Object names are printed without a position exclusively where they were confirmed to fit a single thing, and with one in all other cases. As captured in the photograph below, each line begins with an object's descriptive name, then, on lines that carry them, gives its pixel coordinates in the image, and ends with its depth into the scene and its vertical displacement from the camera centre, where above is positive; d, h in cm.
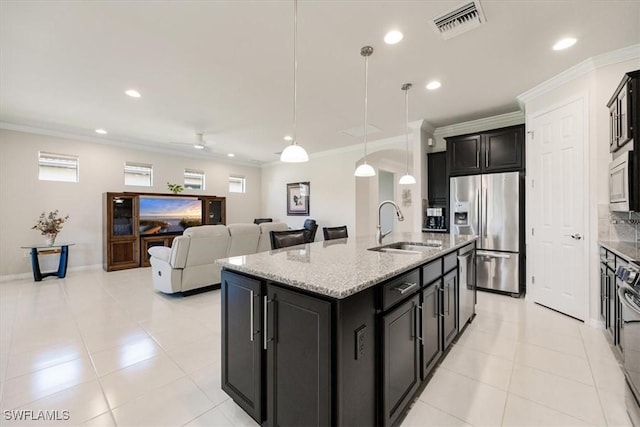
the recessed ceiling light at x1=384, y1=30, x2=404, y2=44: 239 +160
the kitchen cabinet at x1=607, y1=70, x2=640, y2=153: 220 +89
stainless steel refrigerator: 381 -16
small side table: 470 -76
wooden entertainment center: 563 -47
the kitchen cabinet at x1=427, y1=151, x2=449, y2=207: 484 +62
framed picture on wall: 765 +43
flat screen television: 610 -1
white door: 298 +2
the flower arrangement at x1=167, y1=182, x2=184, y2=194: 663 +64
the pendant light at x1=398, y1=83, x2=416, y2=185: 341 +161
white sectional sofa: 375 -61
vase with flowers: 495 -22
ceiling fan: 549 +158
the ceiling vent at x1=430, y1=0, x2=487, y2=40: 209 +159
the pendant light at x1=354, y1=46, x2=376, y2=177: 263 +160
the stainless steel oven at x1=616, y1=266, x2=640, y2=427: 162 -81
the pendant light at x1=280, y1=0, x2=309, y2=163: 229 +50
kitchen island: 117 -63
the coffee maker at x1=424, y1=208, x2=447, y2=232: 470 -12
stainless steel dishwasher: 254 -73
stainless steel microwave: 227 +25
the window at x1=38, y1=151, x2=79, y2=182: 525 +96
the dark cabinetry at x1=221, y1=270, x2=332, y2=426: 119 -72
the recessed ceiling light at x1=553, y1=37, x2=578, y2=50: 250 +160
